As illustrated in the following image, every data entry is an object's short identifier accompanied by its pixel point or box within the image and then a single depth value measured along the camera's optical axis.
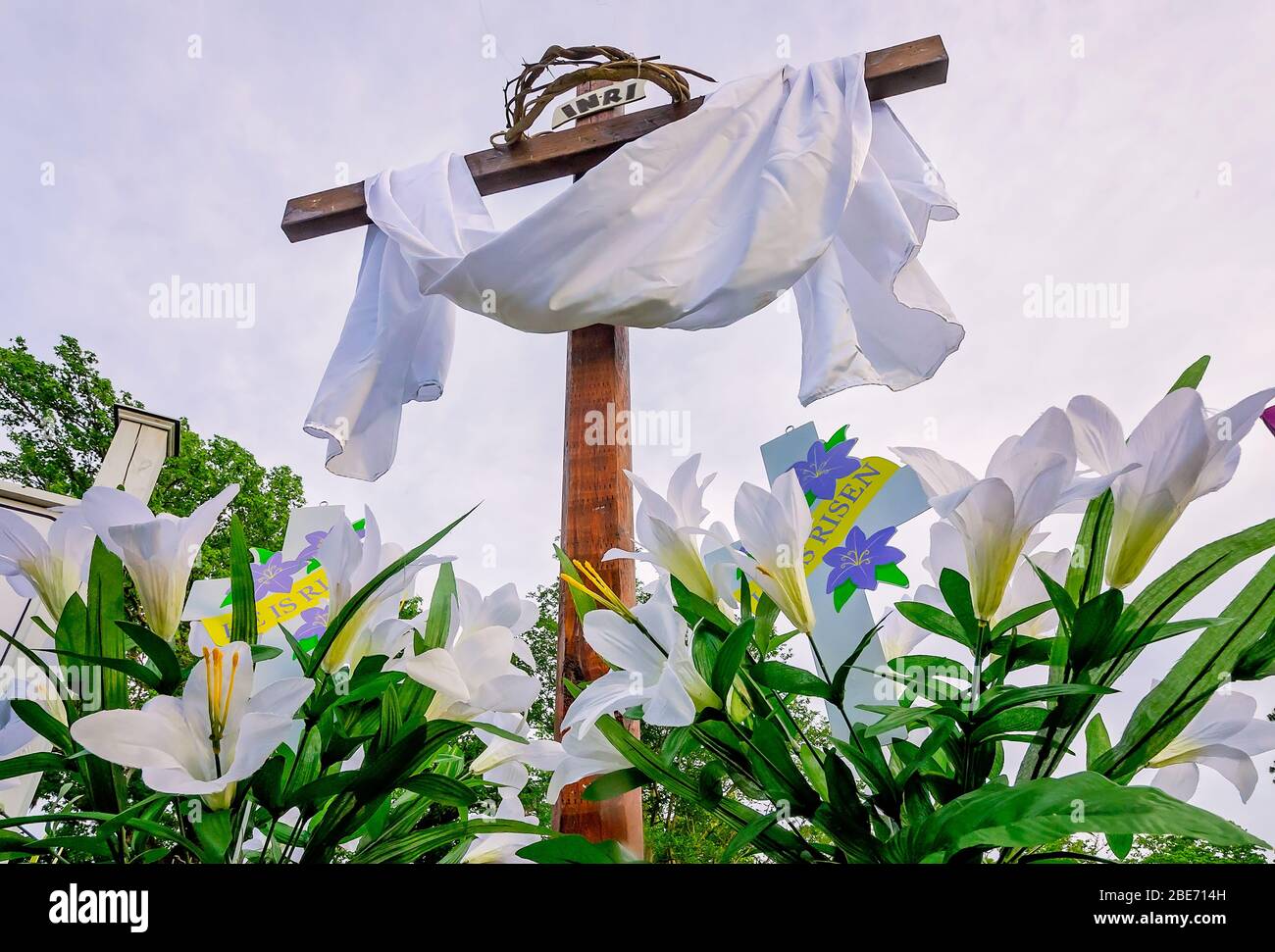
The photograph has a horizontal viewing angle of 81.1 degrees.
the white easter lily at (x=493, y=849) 0.57
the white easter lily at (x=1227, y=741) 0.42
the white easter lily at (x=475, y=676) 0.43
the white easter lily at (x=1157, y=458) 0.37
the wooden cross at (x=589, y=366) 0.83
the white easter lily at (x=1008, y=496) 0.38
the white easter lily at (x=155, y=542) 0.44
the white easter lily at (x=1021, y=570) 0.49
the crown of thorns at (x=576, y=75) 1.34
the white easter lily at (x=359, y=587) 0.48
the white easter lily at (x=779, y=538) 0.44
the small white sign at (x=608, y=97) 1.48
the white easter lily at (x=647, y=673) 0.40
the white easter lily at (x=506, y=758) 0.57
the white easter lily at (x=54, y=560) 0.47
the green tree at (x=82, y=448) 7.91
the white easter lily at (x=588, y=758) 0.47
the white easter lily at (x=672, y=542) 0.50
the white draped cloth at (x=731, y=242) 1.23
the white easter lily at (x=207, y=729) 0.33
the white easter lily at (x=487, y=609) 0.57
